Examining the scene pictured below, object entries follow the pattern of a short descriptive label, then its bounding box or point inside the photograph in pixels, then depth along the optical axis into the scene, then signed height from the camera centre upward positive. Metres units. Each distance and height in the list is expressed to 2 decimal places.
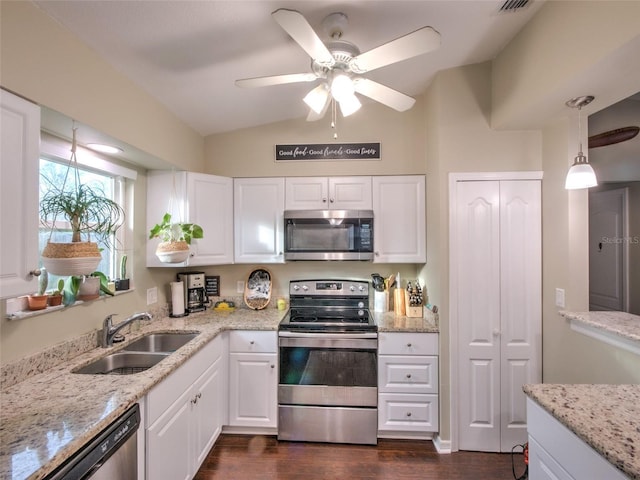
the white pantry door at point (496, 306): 2.10 -0.46
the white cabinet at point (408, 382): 2.19 -1.05
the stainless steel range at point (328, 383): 2.19 -1.05
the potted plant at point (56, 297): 1.51 -0.28
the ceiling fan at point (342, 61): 1.14 +0.83
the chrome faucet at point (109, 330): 1.74 -0.52
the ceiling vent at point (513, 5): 1.51 +1.25
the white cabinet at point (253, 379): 2.24 -1.04
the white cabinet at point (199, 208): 2.34 +0.29
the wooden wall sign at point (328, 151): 2.68 +0.85
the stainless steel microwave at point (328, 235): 2.42 +0.07
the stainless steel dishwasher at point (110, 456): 0.91 -0.74
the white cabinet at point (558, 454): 0.91 -0.74
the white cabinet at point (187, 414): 1.38 -0.97
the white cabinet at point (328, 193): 2.57 +0.44
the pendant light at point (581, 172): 1.56 +0.38
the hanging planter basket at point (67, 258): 1.24 -0.06
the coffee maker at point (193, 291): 2.58 -0.43
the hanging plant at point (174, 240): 2.00 +0.02
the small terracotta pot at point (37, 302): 1.42 -0.28
